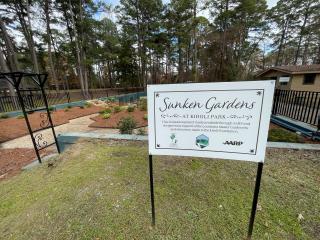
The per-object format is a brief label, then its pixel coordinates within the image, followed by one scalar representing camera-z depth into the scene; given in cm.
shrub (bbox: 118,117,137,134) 471
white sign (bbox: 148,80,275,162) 127
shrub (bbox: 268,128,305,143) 382
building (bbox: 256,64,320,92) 1262
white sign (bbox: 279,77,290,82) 1477
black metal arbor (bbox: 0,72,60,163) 306
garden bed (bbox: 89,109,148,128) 634
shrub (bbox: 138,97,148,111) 854
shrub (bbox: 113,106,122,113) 854
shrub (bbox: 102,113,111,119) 731
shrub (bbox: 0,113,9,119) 741
